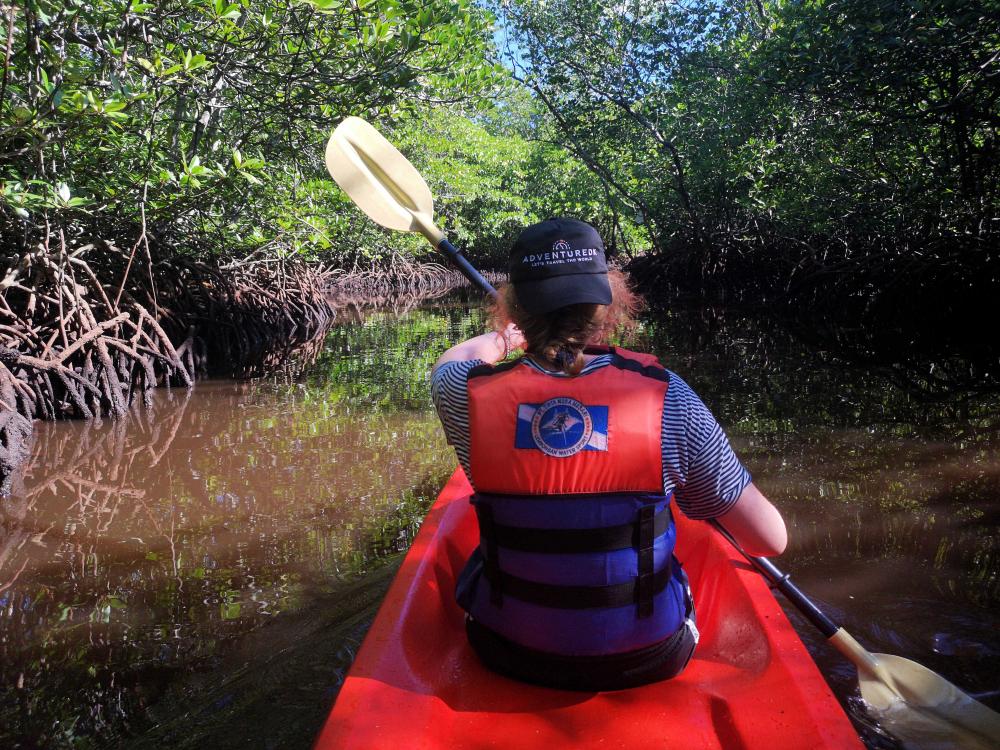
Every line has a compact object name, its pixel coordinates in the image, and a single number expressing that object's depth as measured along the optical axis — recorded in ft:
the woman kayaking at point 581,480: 3.82
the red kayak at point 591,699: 3.77
